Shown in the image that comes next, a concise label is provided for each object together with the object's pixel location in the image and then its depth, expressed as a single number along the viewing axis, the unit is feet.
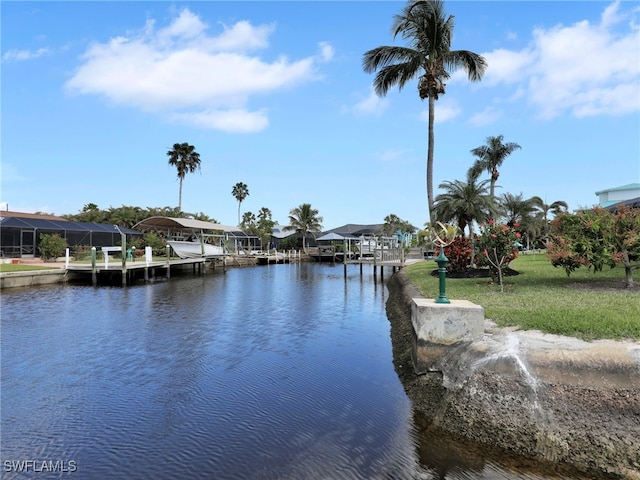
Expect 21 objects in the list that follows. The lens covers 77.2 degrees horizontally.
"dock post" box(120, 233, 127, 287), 75.25
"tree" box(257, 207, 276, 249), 202.08
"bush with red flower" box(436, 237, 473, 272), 55.57
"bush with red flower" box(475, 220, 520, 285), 39.96
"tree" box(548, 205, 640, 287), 30.99
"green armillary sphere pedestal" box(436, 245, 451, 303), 22.24
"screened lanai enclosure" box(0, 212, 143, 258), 98.73
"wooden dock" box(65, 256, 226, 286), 77.36
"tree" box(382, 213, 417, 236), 227.61
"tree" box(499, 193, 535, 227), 129.49
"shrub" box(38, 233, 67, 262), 96.73
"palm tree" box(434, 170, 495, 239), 59.06
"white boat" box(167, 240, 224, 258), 106.42
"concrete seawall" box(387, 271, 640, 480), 14.11
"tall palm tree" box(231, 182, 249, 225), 248.11
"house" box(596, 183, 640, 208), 175.01
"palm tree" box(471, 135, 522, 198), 131.64
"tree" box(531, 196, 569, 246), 166.44
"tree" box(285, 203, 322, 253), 201.05
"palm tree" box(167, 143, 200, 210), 171.94
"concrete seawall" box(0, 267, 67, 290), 65.10
